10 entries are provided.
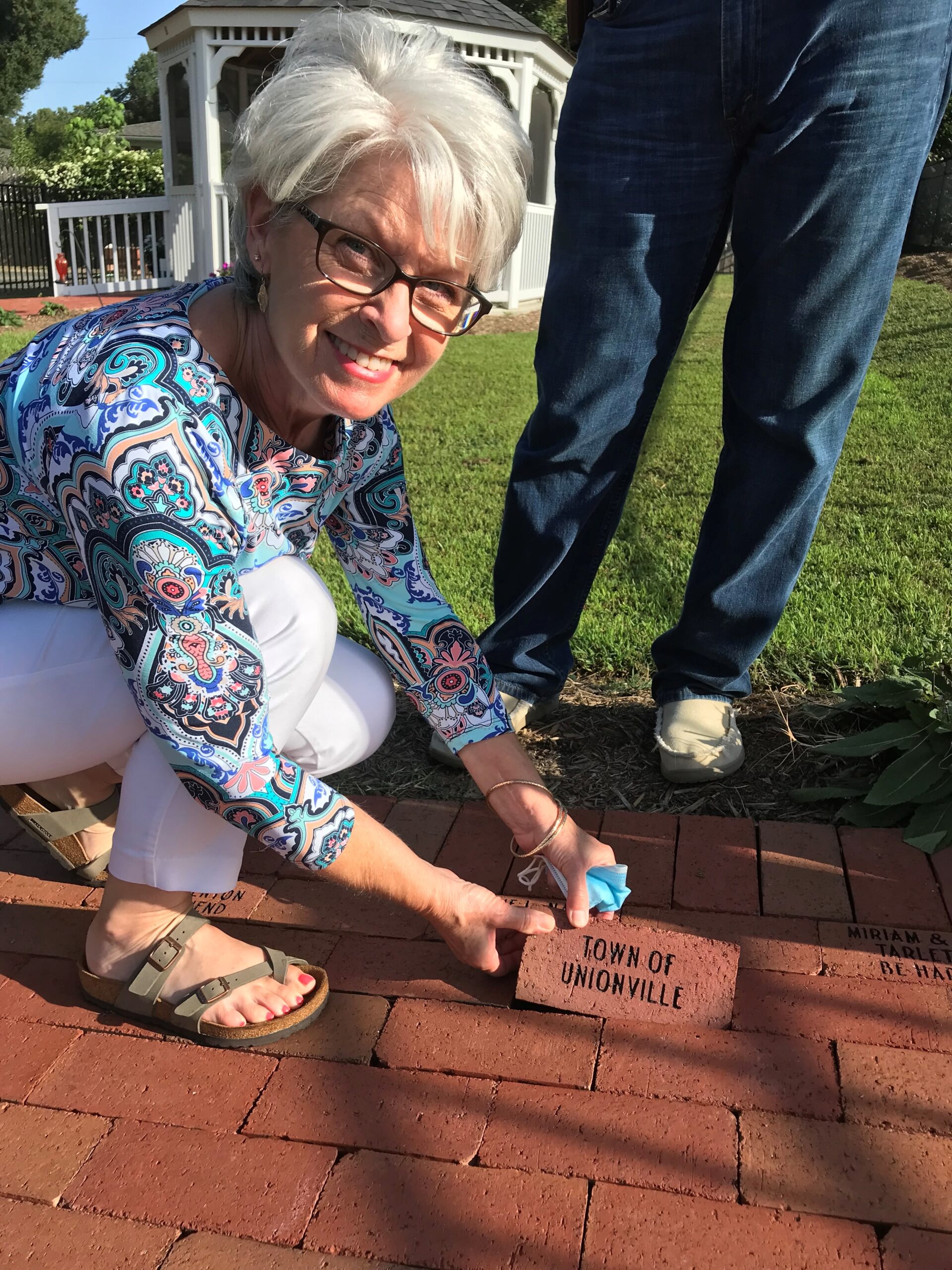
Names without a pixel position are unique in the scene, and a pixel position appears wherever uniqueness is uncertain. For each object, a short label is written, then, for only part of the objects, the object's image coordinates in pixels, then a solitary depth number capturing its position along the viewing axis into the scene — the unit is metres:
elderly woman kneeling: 1.45
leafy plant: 2.18
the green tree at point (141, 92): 59.31
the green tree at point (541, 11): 31.72
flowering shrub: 19.91
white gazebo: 12.57
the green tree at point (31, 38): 37.44
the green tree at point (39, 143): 38.47
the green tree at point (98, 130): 22.78
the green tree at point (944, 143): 14.20
